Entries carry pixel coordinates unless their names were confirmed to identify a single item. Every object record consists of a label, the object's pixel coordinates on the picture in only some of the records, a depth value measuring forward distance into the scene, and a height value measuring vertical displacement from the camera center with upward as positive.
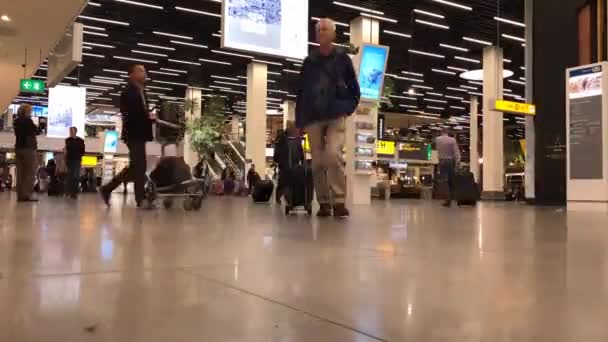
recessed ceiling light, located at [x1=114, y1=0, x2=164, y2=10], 17.07 +5.40
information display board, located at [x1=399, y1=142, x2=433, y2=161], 38.41 +2.11
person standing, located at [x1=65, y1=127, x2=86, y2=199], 12.36 +0.47
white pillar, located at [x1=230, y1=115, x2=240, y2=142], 40.53 +4.02
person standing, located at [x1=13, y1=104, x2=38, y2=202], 9.16 +0.57
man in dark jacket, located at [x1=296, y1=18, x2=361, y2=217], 5.11 +0.71
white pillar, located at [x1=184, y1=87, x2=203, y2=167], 29.03 +3.60
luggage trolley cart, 6.76 -0.16
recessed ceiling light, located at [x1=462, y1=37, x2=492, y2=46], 21.24 +5.39
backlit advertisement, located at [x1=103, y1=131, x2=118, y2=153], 30.78 +1.99
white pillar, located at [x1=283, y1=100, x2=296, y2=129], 34.25 +4.33
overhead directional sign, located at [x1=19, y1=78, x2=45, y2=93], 18.30 +3.03
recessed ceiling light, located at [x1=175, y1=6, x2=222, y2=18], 17.81 +5.40
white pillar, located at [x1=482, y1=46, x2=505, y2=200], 22.71 +2.10
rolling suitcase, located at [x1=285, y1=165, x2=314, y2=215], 6.39 -0.11
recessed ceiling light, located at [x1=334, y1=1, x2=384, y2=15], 16.73 +5.27
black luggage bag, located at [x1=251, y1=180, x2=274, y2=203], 11.47 -0.25
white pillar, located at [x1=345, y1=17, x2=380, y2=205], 13.17 +0.23
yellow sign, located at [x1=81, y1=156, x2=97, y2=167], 41.31 +1.28
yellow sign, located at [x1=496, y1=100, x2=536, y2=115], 14.86 +2.29
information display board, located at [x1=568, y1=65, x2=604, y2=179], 10.55 +1.14
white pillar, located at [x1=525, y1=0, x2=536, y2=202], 14.57 +1.47
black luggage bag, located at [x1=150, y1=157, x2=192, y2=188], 6.87 +0.07
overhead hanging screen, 11.42 +3.26
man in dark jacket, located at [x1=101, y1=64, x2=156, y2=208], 6.46 +0.63
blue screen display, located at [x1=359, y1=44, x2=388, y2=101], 12.56 +2.49
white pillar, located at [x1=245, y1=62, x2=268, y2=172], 23.47 +2.67
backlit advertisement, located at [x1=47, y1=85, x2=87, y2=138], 21.23 +2.59
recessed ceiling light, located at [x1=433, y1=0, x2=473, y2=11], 16.73 +5.37
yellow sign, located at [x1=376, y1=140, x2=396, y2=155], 35.21 +2.15
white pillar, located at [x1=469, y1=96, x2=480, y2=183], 30.47 +2.05
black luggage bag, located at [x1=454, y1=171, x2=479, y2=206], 11.82 -0.14
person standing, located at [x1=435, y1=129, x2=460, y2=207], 11.88 +0.52
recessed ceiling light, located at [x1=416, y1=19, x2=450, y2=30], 18.86 +5.37
